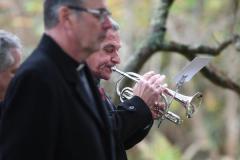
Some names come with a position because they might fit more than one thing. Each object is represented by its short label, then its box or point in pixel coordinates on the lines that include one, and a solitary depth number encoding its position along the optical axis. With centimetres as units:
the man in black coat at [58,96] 567
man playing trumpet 738
